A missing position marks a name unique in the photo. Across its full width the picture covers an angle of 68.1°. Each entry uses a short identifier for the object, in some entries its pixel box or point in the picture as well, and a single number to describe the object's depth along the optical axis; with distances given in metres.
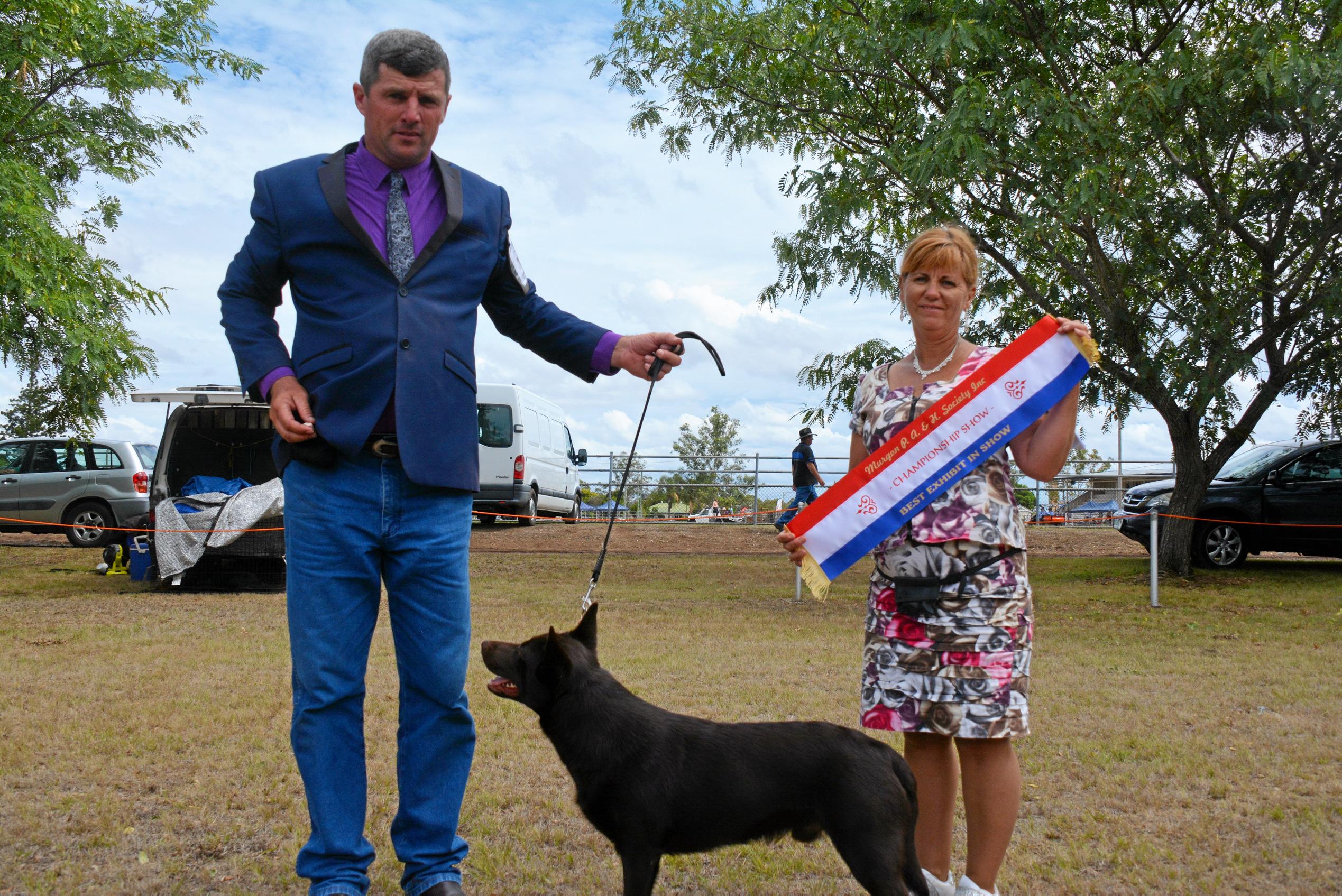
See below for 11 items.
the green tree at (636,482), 21.64
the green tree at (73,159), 10.91
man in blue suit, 2.44
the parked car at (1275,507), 13.12
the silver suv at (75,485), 14.94
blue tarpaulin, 10.05
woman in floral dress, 2.53
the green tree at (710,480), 21.12
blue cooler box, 10.98
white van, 18.27
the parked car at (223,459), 9.90
